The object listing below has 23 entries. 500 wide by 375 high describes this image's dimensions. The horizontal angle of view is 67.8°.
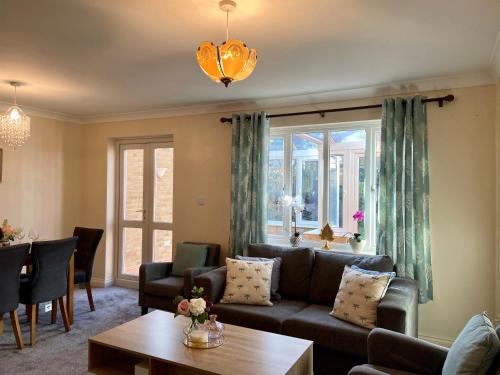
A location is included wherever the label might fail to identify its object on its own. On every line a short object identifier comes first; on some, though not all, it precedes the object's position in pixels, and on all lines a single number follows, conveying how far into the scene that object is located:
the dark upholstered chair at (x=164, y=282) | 3.75
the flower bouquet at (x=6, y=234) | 3.56
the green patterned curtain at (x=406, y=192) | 3.42
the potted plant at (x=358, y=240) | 3.79
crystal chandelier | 3.97
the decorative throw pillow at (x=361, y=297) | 2.82
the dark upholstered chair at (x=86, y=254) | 4.27
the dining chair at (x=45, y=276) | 3.38
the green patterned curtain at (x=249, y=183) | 4.24
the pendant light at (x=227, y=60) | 1.95
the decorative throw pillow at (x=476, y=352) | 1.61
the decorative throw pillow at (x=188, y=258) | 4.34
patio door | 5.29
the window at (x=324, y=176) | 3.91
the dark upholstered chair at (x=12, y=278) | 3.04
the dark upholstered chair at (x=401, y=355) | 2.04
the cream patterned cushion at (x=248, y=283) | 3.35
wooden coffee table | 2.10
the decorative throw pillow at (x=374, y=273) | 3.04
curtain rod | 3.39
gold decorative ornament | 3.92
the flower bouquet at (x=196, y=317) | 2.20
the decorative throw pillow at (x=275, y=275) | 3.56
